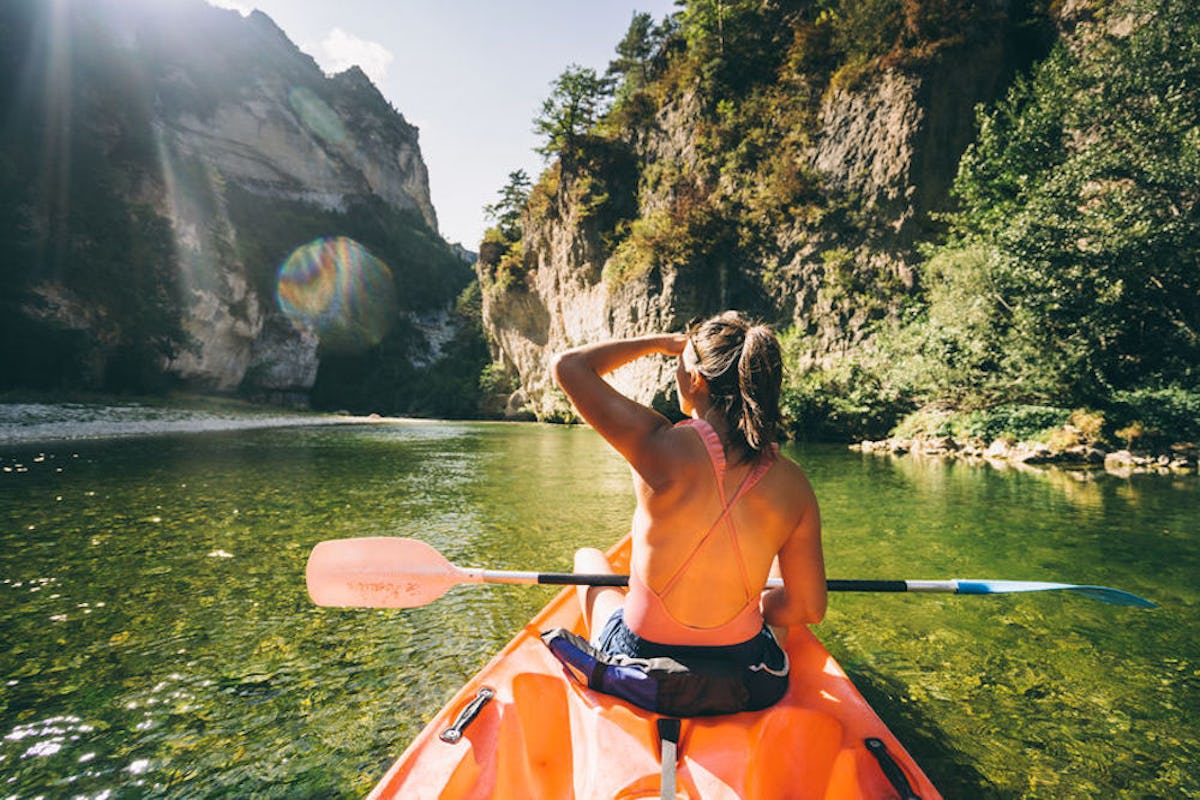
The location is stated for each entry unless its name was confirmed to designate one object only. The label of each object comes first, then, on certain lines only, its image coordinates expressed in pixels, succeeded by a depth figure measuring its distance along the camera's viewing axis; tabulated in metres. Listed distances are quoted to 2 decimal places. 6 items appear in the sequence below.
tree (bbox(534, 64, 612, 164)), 29.72
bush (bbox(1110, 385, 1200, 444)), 9.54
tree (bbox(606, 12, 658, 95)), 30.03
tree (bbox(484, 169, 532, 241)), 37.09
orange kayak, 1.24
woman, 1.46
